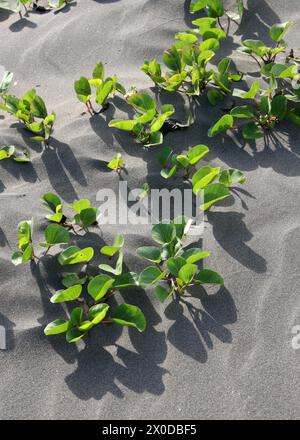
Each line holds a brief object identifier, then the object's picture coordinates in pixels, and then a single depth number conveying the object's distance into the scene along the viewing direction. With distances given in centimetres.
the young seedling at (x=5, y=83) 251
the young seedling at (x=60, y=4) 312
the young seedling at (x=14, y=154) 224
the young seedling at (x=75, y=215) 196
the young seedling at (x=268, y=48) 246
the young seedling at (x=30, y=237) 187
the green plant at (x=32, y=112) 232
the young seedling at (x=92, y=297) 168
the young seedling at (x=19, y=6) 316
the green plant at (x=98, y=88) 234
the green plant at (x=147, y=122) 221
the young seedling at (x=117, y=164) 214
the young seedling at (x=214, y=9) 271
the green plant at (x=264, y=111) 225
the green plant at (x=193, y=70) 239
